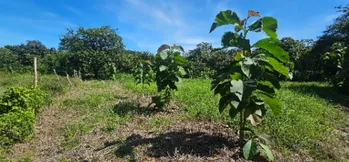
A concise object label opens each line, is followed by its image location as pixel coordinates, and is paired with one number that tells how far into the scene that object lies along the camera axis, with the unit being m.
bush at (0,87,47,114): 6.30
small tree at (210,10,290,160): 2.97
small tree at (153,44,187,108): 5.33
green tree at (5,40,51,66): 34.72
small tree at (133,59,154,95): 8.98
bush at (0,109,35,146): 5.05
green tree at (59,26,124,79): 19.50
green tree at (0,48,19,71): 21.14
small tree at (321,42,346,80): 10.62
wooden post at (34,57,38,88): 9.54
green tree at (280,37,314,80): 15.98
